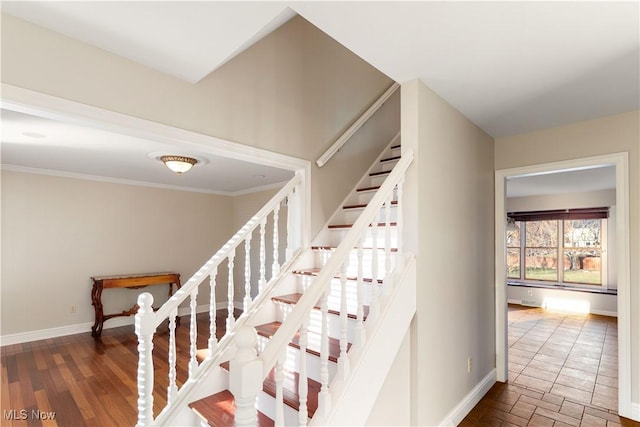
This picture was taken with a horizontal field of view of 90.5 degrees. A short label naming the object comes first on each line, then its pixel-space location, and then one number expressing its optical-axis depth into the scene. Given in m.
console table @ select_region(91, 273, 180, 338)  4.66
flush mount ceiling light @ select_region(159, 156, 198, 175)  3.56
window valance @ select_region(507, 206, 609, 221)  6.16
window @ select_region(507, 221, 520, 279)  7.38
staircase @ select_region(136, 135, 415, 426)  1.25
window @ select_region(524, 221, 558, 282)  6.90
